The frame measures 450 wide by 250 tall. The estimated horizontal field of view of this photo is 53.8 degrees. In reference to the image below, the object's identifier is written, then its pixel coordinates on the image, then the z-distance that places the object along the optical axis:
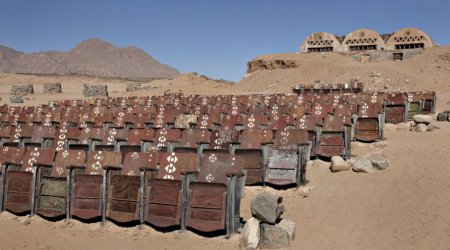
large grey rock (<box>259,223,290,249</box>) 6.33
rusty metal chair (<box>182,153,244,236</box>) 6.70
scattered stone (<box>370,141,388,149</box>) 11.50
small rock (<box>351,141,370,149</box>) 11.66
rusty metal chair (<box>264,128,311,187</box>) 8.74
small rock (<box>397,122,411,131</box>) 14.06
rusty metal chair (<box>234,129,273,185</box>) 8.90
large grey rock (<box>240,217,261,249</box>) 6.36
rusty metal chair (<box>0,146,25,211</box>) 9.16
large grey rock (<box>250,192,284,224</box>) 6.41
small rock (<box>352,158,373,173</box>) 9.18
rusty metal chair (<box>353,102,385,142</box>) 11.95
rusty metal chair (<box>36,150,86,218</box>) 7.72
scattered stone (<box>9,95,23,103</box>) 36.06
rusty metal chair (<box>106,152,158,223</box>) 7.20
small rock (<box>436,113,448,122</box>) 15.75
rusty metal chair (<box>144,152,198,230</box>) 6.91
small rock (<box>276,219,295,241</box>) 6.52
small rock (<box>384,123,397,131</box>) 14.08
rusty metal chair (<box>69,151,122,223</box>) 7.47
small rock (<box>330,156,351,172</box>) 9.52
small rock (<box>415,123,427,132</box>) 13.61
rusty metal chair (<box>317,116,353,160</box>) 10.34
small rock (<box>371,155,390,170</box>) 9.22
